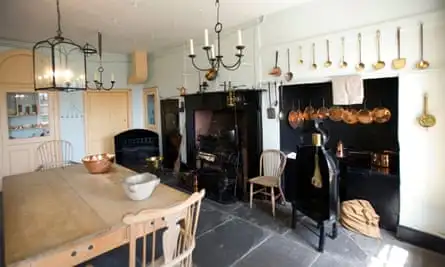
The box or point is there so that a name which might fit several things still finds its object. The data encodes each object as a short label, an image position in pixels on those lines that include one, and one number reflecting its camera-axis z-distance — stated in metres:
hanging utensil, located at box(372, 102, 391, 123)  2.85
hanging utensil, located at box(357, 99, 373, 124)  2.96
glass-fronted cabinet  4.73
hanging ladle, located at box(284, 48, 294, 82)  3.30
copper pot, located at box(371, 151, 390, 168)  2.86
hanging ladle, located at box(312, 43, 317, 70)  3.07
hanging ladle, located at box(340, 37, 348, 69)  2.83
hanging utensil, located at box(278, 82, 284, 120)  3.47
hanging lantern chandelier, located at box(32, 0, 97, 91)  2.26
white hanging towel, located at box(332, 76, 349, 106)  2.81
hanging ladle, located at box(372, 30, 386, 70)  2.59
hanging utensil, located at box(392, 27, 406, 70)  2.46
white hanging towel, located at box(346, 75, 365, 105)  2.71
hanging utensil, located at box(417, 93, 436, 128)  2.35
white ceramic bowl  1.82
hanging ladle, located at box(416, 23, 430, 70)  2.34
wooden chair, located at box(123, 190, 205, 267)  1.18
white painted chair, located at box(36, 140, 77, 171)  4.81
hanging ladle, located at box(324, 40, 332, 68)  2.95
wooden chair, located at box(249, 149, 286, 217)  3.27
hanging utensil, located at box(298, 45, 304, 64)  3.18
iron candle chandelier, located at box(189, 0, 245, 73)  1.98
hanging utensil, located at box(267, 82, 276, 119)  3.53
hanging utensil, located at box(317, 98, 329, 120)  3.28
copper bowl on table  2.60
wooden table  1.26
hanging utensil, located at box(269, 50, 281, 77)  3.41
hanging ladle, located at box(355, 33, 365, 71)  2.71
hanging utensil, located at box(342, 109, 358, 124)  3.07
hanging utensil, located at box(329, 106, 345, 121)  3.15
